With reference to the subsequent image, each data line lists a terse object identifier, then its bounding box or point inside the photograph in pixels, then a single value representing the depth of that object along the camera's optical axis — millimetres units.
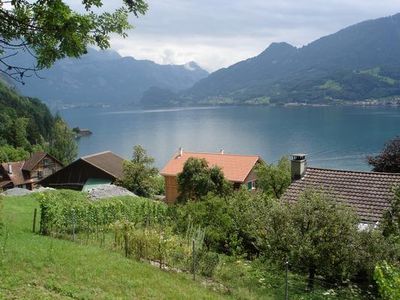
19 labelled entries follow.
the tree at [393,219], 17369
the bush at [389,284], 8938
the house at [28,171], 77938
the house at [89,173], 59531
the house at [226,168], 48438
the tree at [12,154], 91150
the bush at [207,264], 16078
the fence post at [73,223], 19773
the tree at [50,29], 5934
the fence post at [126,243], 17062
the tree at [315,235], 15242
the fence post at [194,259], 15164
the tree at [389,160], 34344
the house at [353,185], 23422
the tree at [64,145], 104812
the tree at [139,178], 50656
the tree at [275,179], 38094
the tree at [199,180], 36000
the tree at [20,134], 108125
